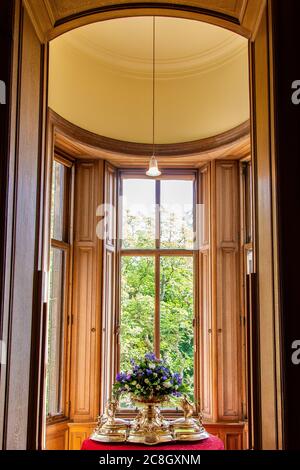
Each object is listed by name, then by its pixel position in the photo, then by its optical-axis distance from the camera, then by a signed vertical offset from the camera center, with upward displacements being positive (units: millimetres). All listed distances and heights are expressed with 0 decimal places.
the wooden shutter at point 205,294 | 5500 +186
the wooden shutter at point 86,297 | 5311 +147
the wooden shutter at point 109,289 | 5480 +242
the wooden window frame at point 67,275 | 5262 +387
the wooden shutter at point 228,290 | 5340 +226
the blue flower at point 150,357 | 4348 -399
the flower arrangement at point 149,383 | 4074 -587
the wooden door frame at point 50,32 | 2248 +1355
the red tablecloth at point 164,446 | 3814 -1036
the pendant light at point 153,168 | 4754 +1343
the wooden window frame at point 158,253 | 5758 +682
